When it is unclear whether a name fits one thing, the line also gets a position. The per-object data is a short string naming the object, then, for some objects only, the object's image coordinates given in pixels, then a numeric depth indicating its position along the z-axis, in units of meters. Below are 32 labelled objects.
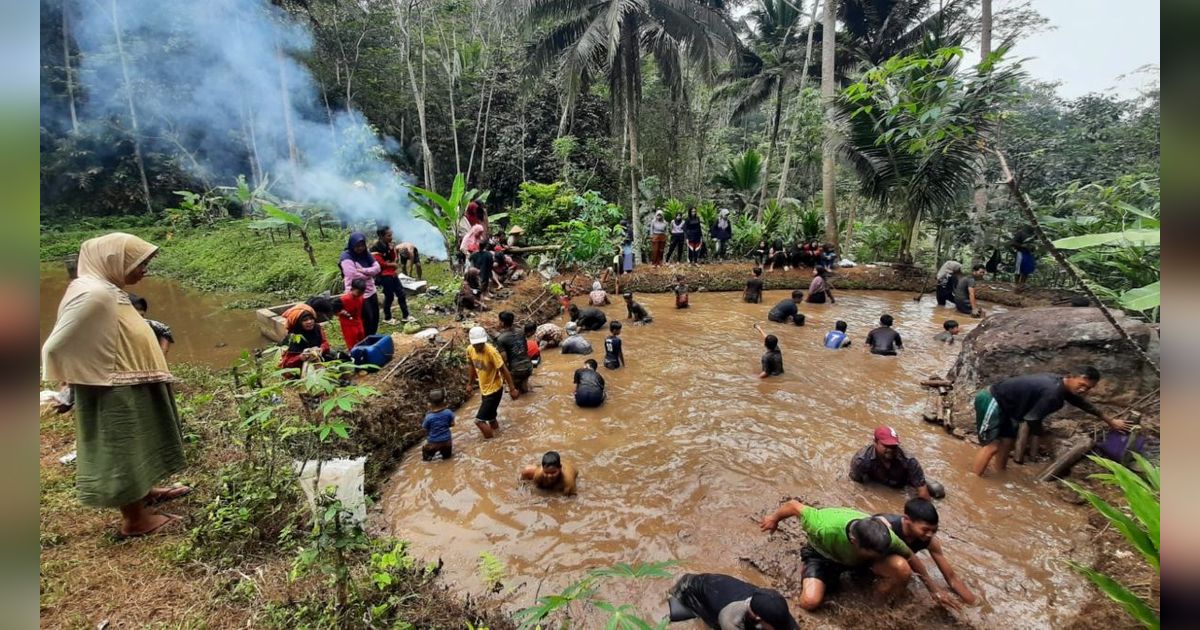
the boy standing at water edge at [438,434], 5.80
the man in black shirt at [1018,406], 4.91
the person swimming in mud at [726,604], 3.16
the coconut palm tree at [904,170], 12.80
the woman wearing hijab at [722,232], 15.54
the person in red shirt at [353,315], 6.70
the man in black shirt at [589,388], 7.00
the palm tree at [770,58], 19.71
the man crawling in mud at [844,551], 3.66
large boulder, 5.71
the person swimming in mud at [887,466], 4.96
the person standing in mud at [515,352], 7.09
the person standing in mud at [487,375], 6.11
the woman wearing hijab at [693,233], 15.02
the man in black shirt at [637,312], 11.03
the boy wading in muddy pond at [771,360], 7.93
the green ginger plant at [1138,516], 2.10
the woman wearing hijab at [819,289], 12.41
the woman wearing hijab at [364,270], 6.95
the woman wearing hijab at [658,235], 15.09
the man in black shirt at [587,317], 10.40
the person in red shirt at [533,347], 8.38
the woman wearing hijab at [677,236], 15.48
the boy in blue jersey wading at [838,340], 9.30
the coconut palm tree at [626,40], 13.29
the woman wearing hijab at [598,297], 12.30
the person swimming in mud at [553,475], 5.02
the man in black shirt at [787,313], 10.75
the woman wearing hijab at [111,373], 3.05
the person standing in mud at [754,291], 12.84
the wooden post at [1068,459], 5.06
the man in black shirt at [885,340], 8.97
